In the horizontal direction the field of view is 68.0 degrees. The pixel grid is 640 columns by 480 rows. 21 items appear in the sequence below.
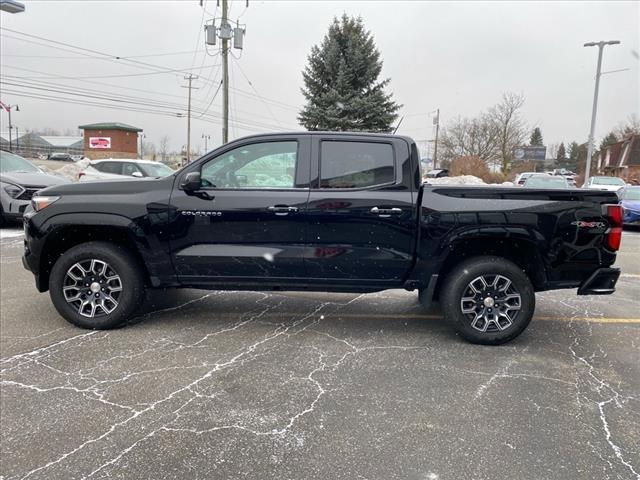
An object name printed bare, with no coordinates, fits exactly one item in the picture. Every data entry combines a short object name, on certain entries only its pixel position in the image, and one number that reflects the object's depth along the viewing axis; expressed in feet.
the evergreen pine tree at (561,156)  299.75
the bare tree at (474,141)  166.71
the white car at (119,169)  43.70
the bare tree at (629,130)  210.38
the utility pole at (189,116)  188.08
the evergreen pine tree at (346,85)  90.89
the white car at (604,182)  74.98
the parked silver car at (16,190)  33.19
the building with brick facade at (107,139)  156.35
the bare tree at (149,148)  349.82
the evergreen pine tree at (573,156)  280.10
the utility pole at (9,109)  194.33
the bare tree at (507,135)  162.20
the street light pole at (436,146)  191.74
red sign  157.69
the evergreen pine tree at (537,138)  325.01
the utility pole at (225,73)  72.54
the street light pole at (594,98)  82.02
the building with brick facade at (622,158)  173.77
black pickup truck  13.50
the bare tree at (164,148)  331.41
